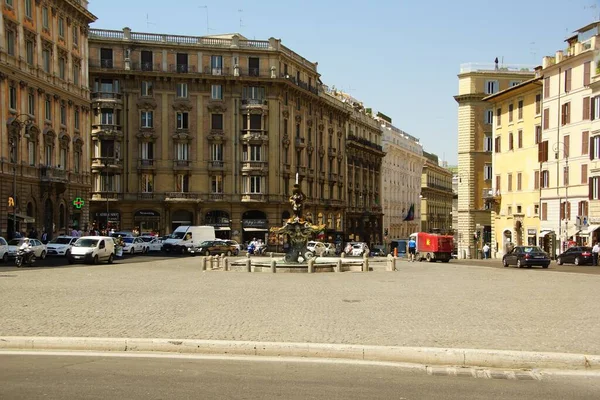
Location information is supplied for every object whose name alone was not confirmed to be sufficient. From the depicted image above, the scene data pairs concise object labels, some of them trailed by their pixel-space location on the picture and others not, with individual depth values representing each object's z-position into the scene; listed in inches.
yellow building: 2623.0
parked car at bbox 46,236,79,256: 1913.1
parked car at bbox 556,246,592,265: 1953.7
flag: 4252.2
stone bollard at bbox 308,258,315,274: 1417.3
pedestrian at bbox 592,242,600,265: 1939.8
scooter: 1467.9
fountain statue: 1562.5
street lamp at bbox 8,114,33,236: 2065.7
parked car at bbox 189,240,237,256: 2346.6
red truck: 2330.2
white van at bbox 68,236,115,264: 1615.4
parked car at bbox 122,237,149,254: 2319.1
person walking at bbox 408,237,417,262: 2463.1
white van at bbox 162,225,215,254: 2470.5
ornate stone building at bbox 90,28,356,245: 3046.3
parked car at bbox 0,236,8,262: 1604.3
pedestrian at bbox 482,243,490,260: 2720.7
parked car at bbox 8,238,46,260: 1619.1
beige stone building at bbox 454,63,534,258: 3216.0
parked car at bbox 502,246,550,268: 1807.3
